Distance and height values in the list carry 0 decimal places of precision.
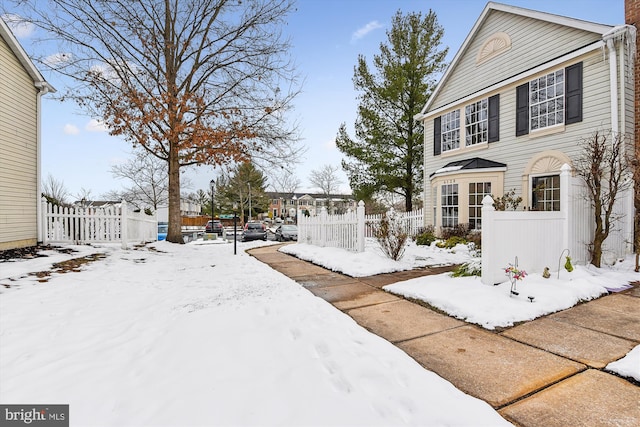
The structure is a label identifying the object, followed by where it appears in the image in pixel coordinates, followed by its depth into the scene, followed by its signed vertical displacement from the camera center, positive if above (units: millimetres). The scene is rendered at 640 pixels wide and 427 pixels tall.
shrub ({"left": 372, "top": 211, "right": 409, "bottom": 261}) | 6930 -585
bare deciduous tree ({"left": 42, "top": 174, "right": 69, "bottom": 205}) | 30609 +2463
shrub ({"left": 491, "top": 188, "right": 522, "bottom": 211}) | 8859 +319
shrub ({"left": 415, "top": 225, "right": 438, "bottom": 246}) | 10938 -916
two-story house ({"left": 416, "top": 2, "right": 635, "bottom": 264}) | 7246 +3022
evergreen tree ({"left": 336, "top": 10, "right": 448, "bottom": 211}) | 16234 +5812
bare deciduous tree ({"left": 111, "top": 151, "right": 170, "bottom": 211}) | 23891 +2738
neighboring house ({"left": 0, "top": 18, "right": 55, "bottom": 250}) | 7629 +1780
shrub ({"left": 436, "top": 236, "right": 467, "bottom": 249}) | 9539 -928
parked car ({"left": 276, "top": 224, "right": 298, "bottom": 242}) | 19516 -1300
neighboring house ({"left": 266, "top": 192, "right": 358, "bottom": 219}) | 70888 +2368
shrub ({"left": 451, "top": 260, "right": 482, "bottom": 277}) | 4968 -934
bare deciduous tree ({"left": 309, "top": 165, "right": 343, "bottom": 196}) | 43812 +4817
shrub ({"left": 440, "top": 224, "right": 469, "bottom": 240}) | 10158 -633
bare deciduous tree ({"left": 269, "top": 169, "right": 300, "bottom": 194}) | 45156 +4297
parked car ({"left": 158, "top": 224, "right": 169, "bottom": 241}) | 21794 -1267
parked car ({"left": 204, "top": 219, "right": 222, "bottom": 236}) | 26397 -1518
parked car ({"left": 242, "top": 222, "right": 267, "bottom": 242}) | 19359 -1246
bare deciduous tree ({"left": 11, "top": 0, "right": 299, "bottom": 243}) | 10656 +5319
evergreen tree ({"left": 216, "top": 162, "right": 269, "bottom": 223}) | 41747 +2807
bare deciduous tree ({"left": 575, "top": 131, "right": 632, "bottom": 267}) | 5359 +330
